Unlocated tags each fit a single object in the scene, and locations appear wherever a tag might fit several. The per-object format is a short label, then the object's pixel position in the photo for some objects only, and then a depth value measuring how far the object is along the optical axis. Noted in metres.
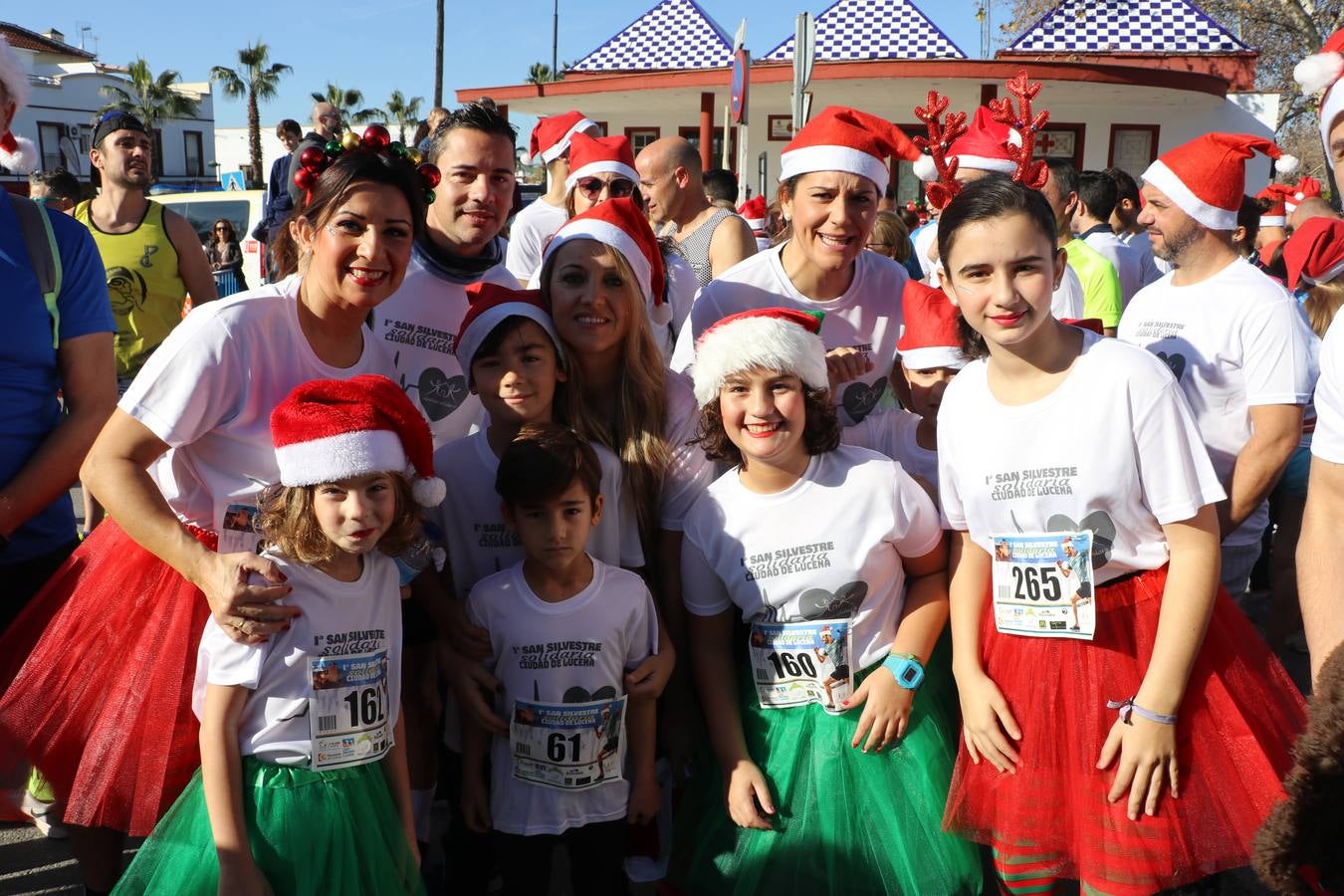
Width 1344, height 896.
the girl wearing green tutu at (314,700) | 2.33
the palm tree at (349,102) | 53.06
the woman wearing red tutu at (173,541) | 2.45
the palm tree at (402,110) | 57.72
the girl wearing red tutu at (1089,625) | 2.41
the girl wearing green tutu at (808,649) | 2.73
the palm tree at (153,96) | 50.34
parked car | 12.98
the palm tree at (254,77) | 50.53
